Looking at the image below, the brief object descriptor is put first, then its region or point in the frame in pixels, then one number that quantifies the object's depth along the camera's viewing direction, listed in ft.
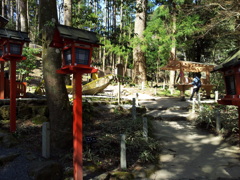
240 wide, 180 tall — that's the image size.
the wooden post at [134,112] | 25.00
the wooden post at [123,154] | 15.11
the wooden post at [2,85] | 25.63
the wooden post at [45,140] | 14.62
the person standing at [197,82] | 41.34
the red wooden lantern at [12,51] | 18.67
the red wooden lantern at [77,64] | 11.71
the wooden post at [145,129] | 19.58
